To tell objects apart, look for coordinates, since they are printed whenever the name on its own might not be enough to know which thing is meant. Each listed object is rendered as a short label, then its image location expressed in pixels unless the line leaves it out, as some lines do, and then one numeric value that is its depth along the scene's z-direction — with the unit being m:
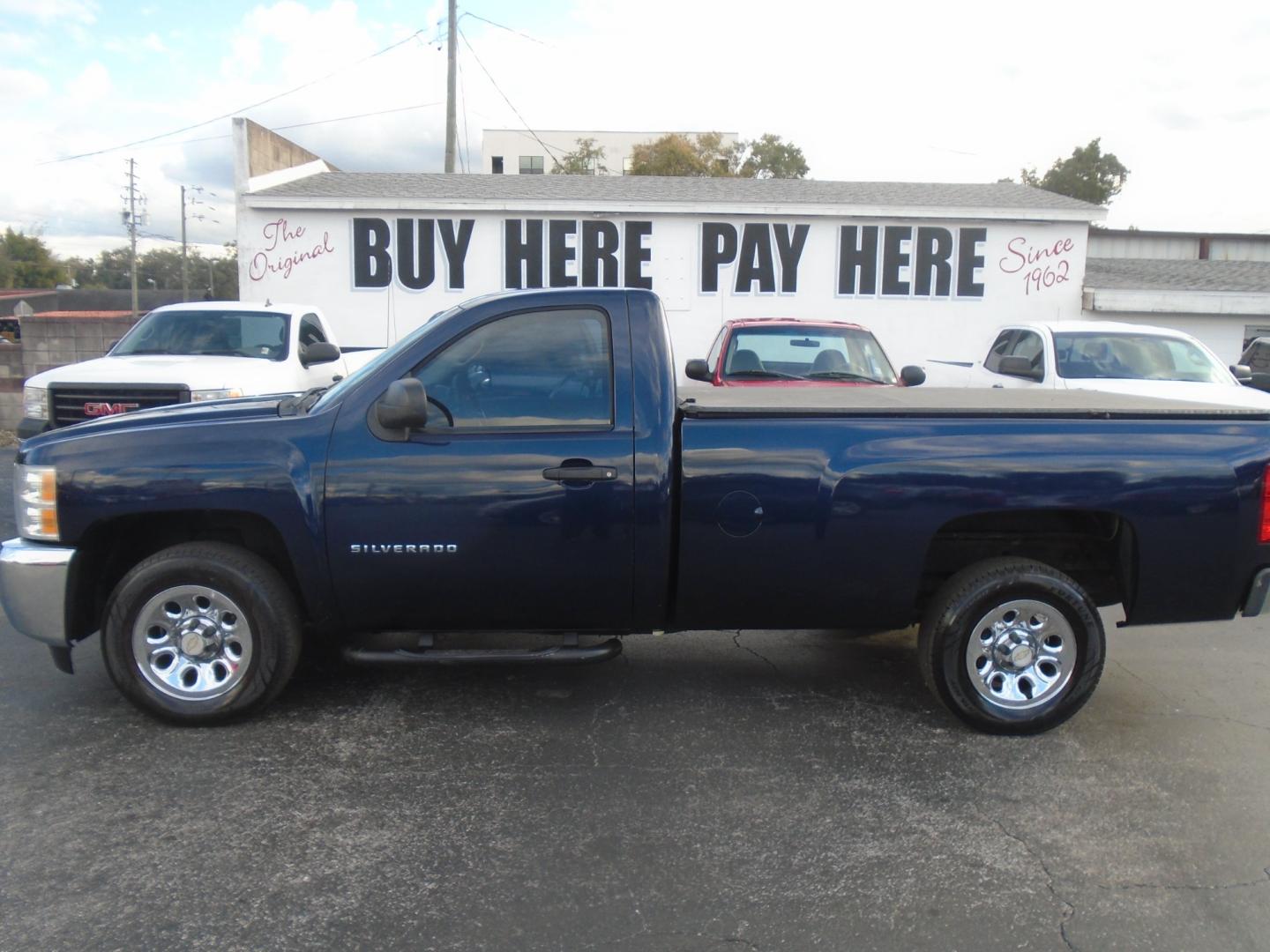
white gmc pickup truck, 8.59
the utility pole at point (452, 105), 22.16
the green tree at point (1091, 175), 43.03
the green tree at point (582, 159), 46.25
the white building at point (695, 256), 16.19
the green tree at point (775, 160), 46.47
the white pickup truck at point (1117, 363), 9.82
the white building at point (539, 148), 62.50
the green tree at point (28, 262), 83.69
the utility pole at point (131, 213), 61.91
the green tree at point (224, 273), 93.56
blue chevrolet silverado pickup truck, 4.26
